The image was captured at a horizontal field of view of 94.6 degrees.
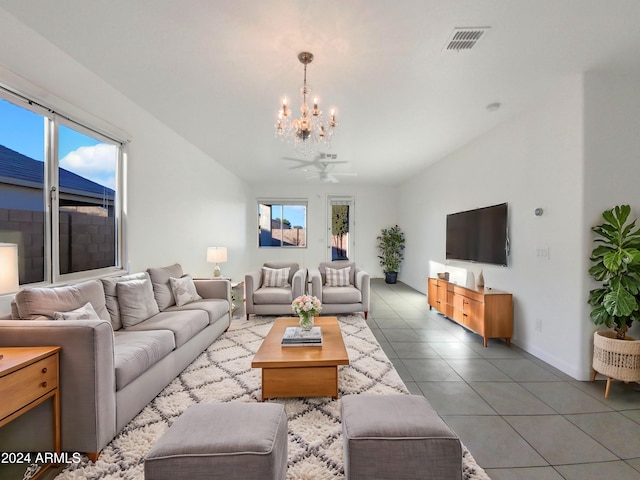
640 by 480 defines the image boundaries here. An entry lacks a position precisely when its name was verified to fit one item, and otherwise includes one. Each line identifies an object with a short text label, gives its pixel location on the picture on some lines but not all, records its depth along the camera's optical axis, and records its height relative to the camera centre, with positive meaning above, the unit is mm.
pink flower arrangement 2977 -697
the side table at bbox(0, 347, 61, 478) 1463 -784
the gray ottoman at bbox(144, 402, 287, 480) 1221 -911
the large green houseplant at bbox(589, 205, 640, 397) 2455 -481
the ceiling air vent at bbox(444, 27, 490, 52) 2252 +1596
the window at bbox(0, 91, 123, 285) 2322 +382
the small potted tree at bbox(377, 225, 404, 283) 8430 -384
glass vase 3008 -864
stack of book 2711 -944
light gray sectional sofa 1770 -847
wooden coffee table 2373 -1113
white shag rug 1705 -1336
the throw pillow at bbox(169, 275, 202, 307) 3648 -685
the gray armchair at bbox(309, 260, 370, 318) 4766 -948
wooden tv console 3637 -932
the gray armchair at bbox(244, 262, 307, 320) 4730 -948
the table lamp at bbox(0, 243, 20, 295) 1629 -191
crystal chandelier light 2582 +1138
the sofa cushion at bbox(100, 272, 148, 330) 2746 -610
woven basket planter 2443 -1002
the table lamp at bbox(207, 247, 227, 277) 4984 -316
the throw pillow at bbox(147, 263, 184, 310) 3447 -605
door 9094 +324
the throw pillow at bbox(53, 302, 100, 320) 2057 -572
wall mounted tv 3894 +55
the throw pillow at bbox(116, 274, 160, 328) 2826 -656
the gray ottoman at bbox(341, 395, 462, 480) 1346 -978
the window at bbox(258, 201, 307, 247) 9164 +374
